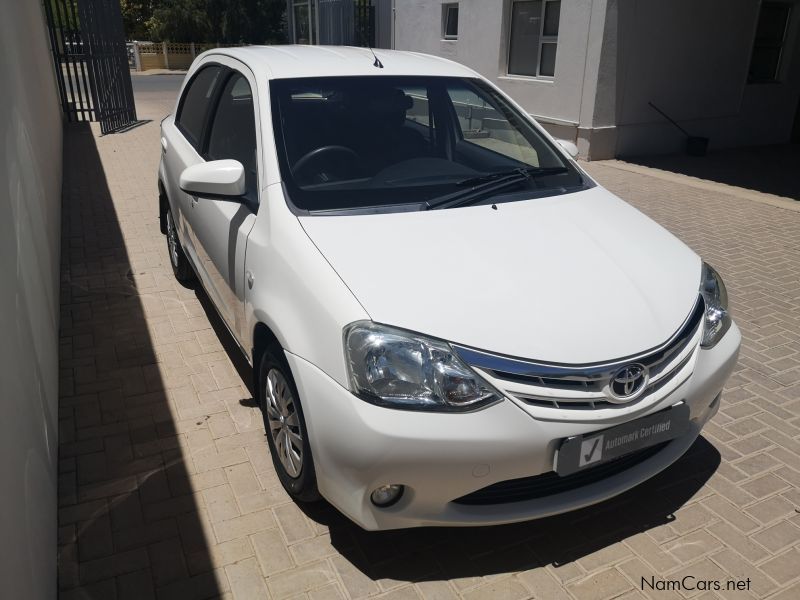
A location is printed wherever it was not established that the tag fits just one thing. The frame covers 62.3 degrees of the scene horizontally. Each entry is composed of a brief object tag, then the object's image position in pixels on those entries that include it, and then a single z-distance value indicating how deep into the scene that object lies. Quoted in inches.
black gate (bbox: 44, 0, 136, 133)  478.6
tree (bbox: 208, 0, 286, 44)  1441.9
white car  89.3
